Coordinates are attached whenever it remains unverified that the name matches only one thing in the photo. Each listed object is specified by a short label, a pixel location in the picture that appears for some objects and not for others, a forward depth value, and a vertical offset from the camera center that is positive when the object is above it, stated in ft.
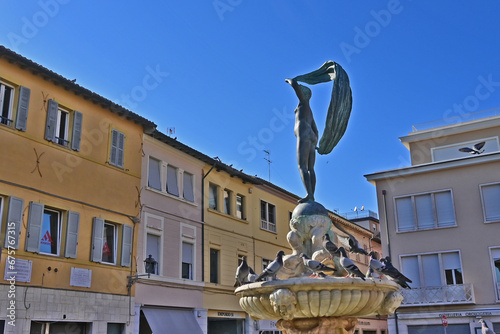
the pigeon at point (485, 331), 45.68 +1.32
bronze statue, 33.30 +13.45
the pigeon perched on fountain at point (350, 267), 25.05 +3.61
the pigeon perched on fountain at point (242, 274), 28.65 +3.82
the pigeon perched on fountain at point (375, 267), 27.05 +3.85
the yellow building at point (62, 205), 57.26 +16.44
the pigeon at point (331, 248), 27.71 +4.87
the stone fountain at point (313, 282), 24.48 +2.90
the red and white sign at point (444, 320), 80.87 +3.93
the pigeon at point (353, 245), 30.17 +5.46
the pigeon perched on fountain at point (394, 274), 26.84 +3.44
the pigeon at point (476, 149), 94.17 +32.02
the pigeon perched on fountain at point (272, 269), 26.02 +3.69
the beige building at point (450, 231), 82.94 +17.60
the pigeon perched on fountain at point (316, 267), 25.13 +3.63
